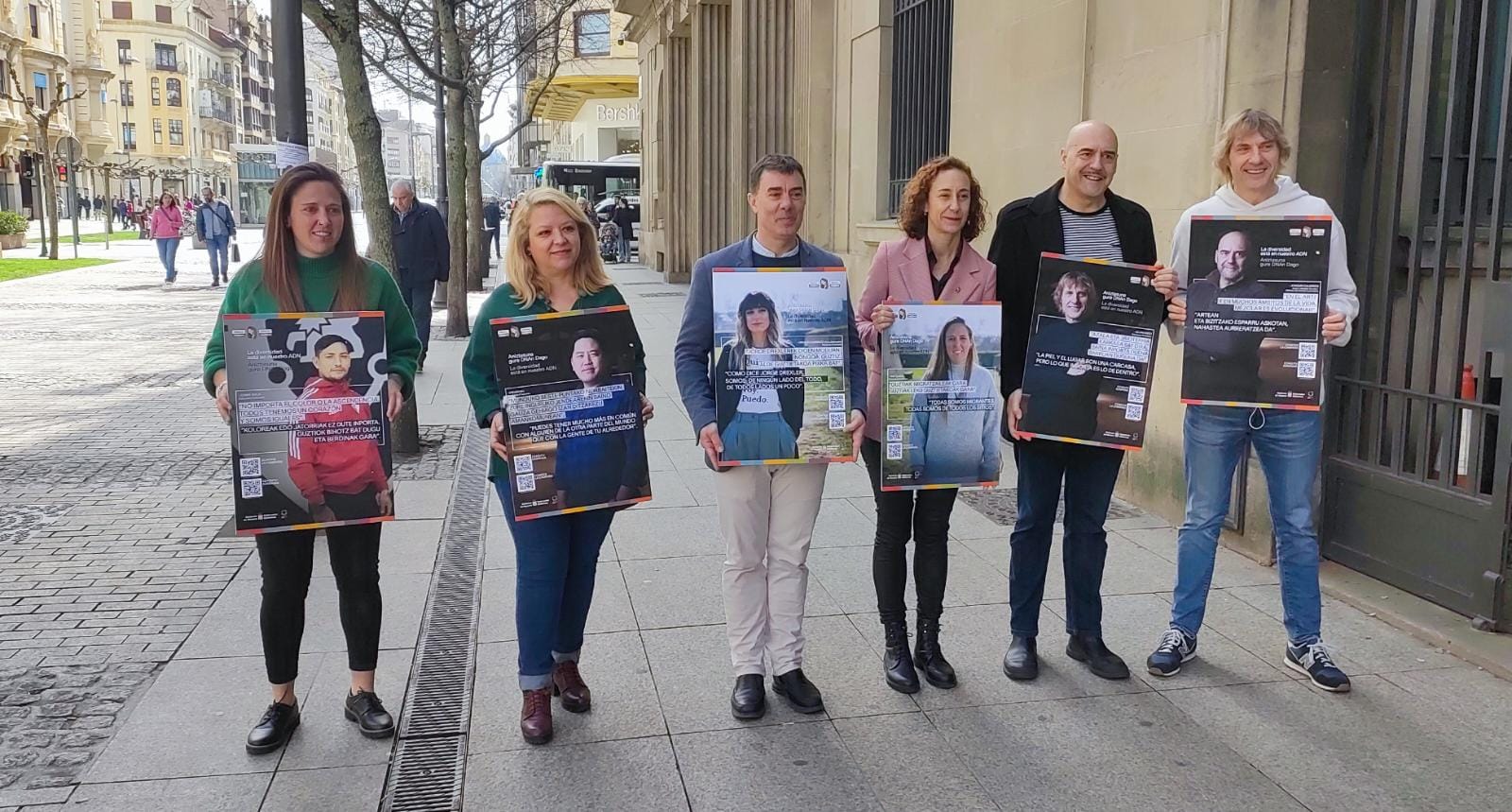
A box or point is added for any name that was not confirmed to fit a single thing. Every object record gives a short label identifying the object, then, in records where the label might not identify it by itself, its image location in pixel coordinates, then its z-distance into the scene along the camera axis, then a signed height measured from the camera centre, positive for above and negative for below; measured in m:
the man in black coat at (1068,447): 4.43 -0.70
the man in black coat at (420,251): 12.41 -0.03
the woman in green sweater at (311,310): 3.89 -0.35
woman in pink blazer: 4.21 -0.18
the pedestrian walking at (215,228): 26.50 +0.43
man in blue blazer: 4.09 -0.85
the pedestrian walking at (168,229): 26.91 +0.39
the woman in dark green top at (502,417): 3.95 -0.51
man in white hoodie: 4.42 -0.74
